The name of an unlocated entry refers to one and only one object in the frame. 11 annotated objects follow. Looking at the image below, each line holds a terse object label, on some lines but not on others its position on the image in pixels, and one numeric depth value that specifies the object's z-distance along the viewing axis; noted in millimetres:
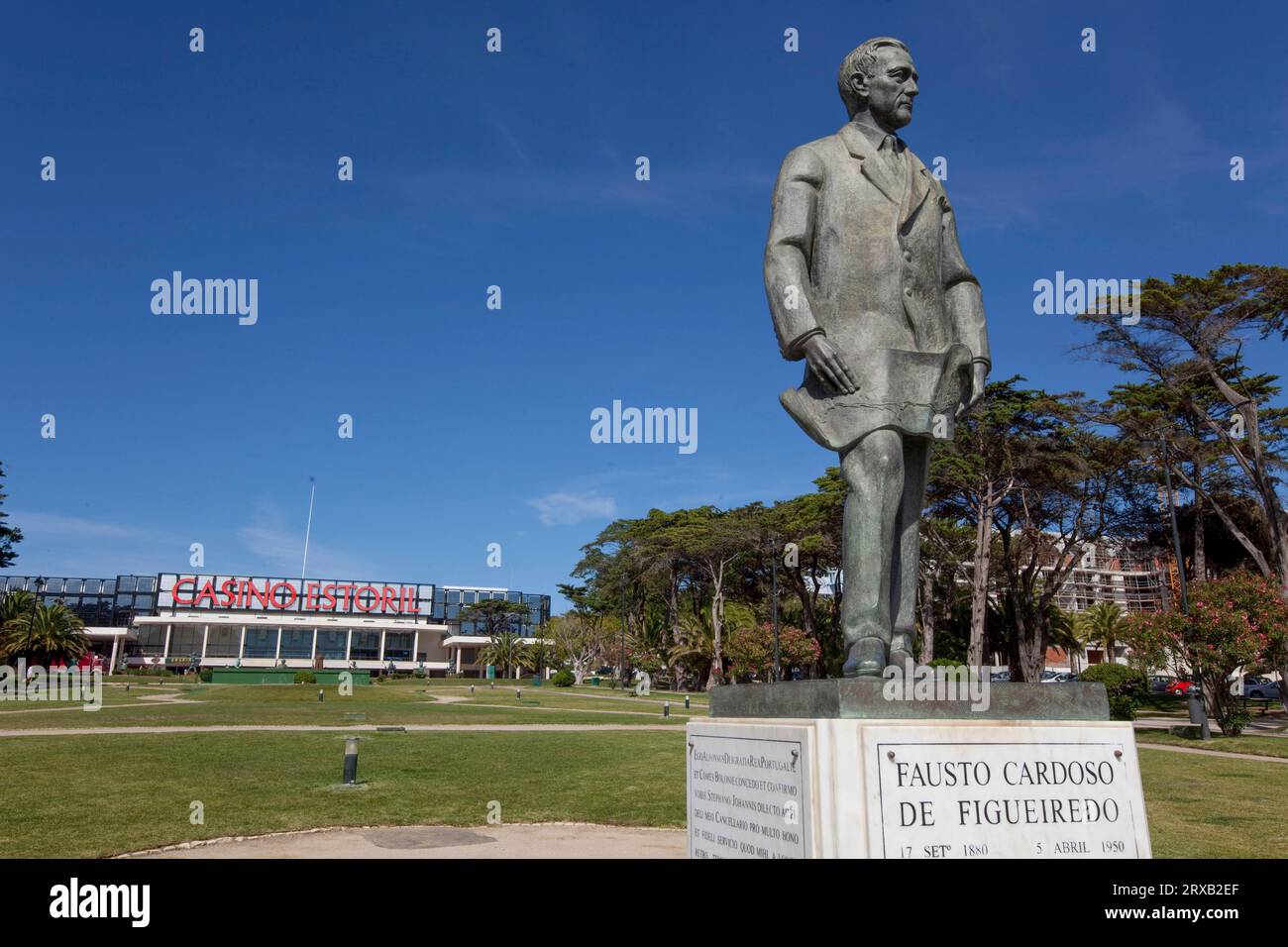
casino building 95625
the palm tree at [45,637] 58062
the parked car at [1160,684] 68688
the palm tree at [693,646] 50094
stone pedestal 3172
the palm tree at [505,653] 79188
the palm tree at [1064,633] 62512
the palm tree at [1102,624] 78812
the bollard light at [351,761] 11352
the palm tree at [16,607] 59312
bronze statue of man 4078
